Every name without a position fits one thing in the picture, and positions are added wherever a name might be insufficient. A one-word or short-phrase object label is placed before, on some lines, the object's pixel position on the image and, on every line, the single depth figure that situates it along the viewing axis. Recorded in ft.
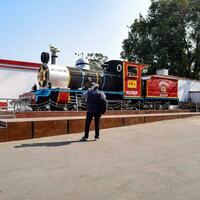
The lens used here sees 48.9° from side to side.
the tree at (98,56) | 161.03
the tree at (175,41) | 90.20
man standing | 20.68
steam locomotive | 35.42
